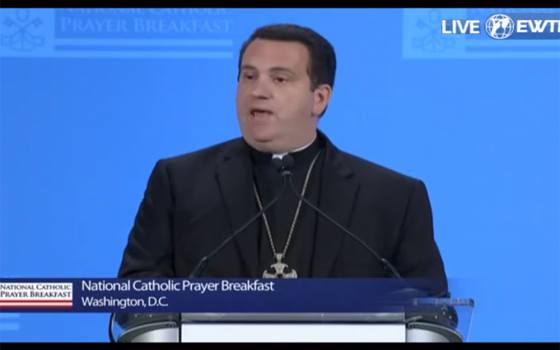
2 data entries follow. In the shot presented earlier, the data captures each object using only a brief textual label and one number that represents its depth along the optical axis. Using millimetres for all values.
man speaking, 10914
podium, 9750
